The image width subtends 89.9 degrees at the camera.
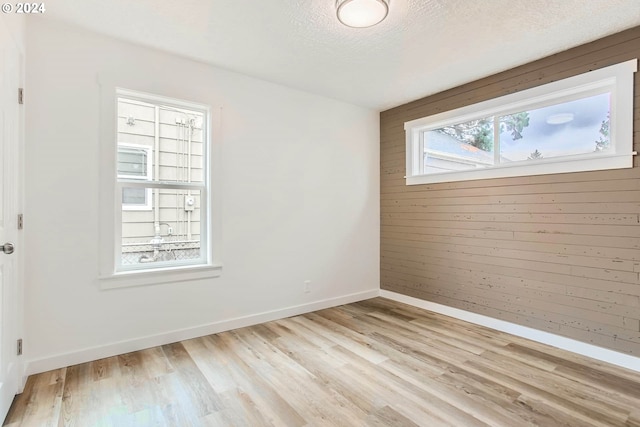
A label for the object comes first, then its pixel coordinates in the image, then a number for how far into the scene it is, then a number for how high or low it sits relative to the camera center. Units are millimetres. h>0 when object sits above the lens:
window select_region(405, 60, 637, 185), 2600 +840
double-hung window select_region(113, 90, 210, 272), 2805 +299
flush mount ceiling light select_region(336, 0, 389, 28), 2102 +1389
